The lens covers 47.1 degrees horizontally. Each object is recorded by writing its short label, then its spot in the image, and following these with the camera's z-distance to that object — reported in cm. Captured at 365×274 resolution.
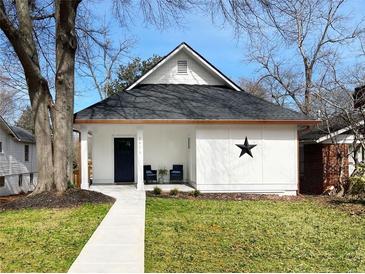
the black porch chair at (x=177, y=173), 1777
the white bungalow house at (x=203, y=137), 1506
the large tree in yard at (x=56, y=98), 1228
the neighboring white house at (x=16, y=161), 2672
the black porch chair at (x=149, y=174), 1748
